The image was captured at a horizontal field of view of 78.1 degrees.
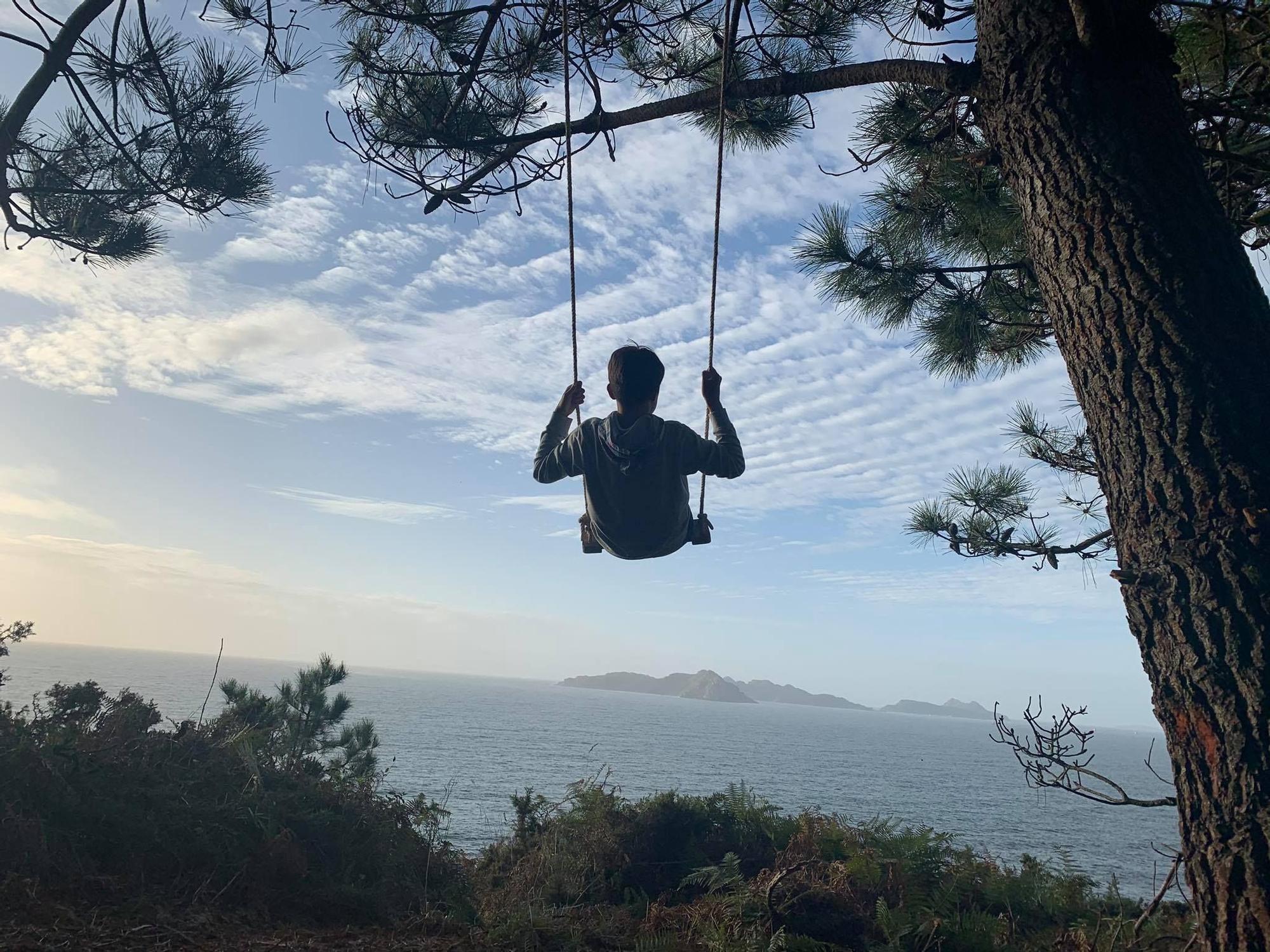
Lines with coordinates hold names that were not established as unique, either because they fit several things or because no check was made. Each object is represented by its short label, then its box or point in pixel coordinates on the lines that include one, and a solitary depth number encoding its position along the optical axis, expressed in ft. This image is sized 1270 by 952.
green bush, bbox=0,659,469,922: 16.43
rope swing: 13.02
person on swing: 12.61
